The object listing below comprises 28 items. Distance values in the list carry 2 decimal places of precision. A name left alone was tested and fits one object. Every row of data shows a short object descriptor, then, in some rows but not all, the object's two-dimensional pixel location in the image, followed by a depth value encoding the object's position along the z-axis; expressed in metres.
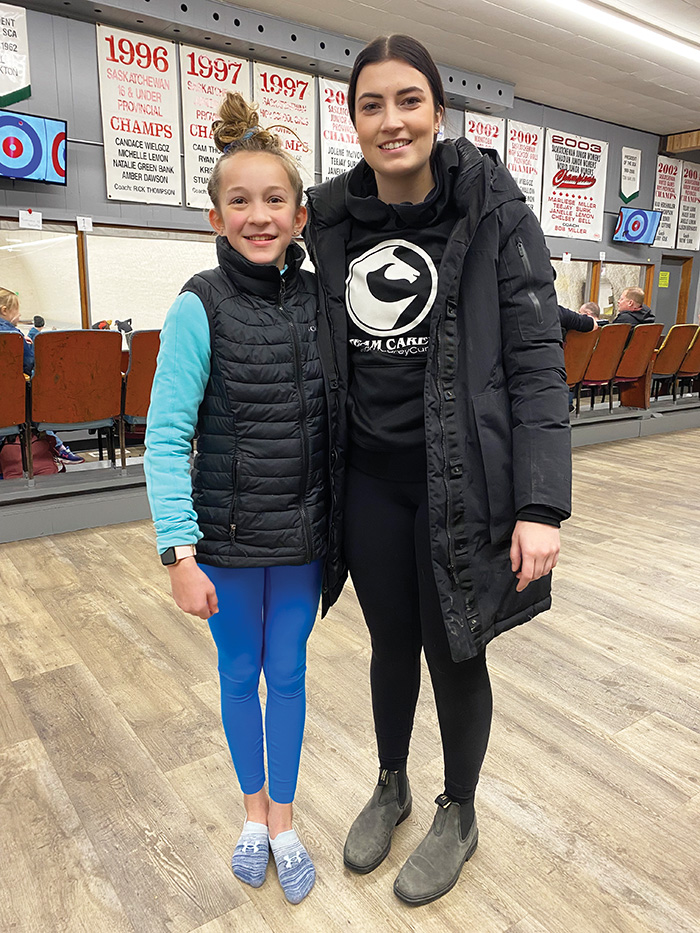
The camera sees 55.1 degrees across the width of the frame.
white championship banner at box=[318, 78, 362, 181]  6.23
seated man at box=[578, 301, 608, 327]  7.63
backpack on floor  3.60
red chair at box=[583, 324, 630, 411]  5.32
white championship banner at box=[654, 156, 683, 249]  9.73
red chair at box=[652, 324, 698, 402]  6.14
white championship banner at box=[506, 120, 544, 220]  7.84
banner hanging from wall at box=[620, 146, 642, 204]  9.20
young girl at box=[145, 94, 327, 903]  1.08
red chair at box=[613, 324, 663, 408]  5.62
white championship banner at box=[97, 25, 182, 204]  5.22
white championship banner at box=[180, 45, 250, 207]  5.52
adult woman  1.03
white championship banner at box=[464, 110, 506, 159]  7.39
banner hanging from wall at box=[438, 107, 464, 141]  7.22
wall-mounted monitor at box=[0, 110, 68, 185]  4.77
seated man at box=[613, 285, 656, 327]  6.64
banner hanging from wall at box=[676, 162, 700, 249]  10.06
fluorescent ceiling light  5.58
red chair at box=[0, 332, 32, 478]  2.99
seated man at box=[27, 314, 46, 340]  4.44
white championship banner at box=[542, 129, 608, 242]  8.34
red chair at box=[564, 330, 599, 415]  5.01
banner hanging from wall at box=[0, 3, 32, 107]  4.79
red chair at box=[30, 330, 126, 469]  3.15
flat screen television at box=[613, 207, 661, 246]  9.16
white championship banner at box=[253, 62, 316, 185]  5.88
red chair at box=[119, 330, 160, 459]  3.45
